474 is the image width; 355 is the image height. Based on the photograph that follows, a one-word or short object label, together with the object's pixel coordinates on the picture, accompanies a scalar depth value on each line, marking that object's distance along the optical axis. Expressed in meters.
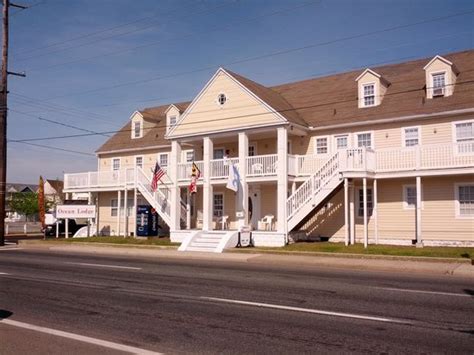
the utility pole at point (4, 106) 32.06
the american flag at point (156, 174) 29.85
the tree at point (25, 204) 77.12
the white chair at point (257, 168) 27.34
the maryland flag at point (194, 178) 28.58
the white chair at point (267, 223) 28.44
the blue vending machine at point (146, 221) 32.09
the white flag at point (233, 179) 27.17
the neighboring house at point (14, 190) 84.49
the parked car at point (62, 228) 41.32
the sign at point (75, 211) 34.31
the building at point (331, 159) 23.78
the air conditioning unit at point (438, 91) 25.03
